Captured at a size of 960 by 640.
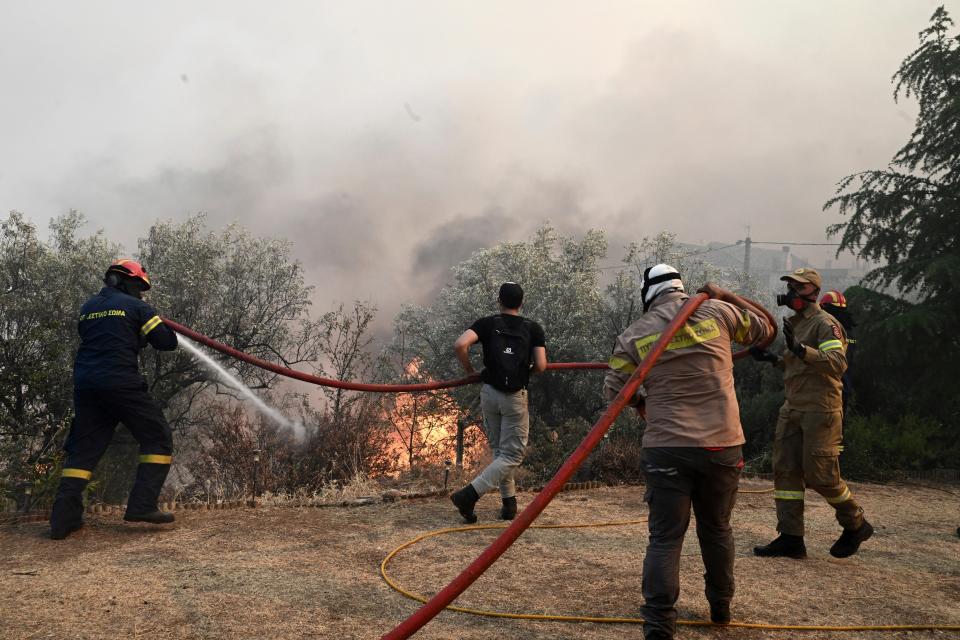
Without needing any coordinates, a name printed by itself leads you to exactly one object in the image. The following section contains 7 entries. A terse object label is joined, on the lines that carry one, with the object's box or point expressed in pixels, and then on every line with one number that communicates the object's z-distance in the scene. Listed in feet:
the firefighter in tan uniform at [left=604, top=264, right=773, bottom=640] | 10.87
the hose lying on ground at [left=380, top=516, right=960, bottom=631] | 11.85
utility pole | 192.32
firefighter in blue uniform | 16.88
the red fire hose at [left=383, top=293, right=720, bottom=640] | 8.95
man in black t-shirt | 18.72
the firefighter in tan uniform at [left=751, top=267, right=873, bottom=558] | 15.65
